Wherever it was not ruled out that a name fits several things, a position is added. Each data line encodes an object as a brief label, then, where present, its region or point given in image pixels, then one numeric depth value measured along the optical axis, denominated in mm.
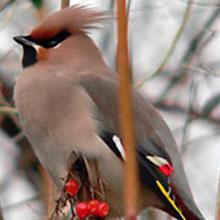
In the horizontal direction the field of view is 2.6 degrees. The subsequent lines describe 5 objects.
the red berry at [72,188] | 2460
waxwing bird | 2603
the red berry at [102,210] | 2455
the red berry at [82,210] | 2448
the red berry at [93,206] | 2449
